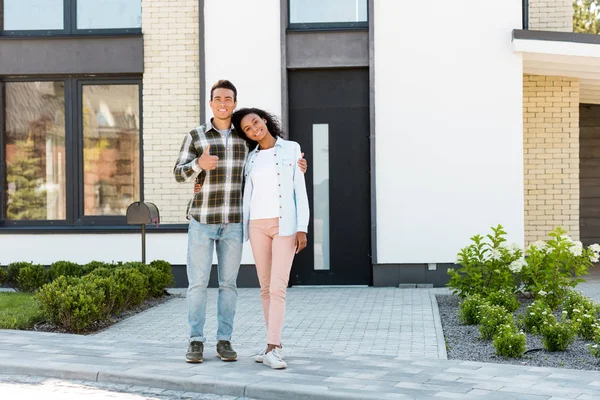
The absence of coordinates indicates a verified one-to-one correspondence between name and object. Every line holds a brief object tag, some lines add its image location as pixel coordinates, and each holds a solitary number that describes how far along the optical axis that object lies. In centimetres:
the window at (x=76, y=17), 1291
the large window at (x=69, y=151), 1295
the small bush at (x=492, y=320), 770
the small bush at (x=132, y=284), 960
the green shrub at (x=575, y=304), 836
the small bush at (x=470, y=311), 871
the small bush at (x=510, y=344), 692
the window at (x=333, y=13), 1254
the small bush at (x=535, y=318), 794
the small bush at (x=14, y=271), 1168
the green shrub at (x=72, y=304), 823
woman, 652
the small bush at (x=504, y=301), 910
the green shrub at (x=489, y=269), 999
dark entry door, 1251
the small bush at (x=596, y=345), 678
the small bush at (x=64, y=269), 1129
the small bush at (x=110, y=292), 884
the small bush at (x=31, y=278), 1142
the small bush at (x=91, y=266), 1104
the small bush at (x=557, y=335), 715
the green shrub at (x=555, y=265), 957
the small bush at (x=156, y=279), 1066
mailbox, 1121
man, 662
